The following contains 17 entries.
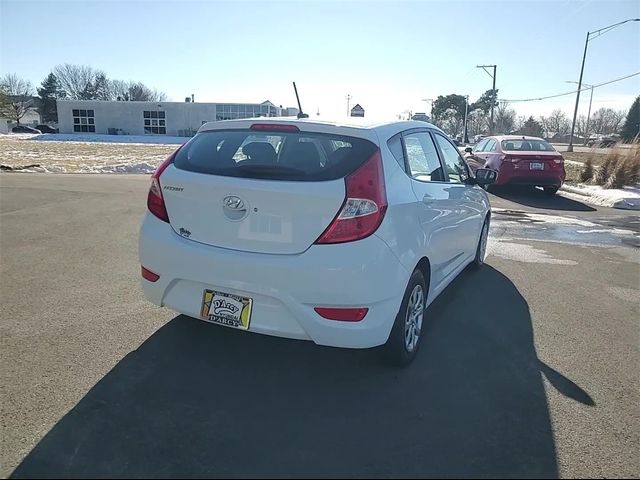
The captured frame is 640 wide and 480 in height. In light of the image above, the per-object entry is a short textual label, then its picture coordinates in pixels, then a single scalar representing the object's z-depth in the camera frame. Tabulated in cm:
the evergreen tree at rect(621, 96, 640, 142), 6444
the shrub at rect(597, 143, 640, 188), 1399
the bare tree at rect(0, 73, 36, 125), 8745
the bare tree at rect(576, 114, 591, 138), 9010
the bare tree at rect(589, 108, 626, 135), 8304
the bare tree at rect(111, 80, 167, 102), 9888
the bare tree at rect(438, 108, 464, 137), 7488
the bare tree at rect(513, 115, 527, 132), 7909
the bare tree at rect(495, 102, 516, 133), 7288
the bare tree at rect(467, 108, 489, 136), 7400
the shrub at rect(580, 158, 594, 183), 1533
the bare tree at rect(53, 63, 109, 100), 9581
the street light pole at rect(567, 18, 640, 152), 3383
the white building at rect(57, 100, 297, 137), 6334
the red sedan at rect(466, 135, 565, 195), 1255
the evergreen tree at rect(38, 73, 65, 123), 9144
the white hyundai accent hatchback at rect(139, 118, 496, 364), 284
